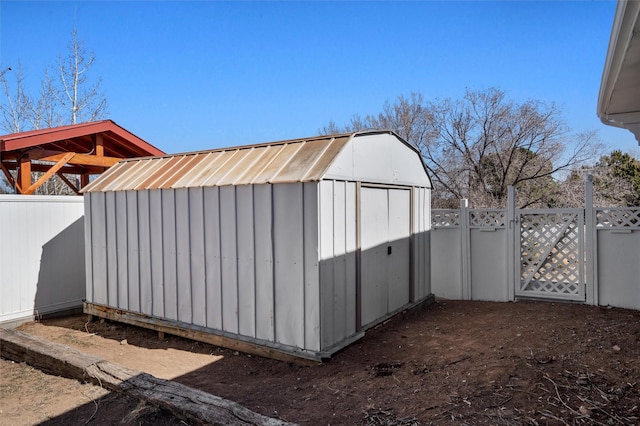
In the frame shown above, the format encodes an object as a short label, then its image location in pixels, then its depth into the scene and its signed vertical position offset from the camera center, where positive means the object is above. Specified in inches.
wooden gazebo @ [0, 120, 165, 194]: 268.4 +46.2
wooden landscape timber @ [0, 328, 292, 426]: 118.6 -63.1
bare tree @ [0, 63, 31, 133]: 617.0 +162.6
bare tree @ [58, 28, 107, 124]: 599.8 +189.9
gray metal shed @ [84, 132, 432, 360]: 174.6 -18.4
